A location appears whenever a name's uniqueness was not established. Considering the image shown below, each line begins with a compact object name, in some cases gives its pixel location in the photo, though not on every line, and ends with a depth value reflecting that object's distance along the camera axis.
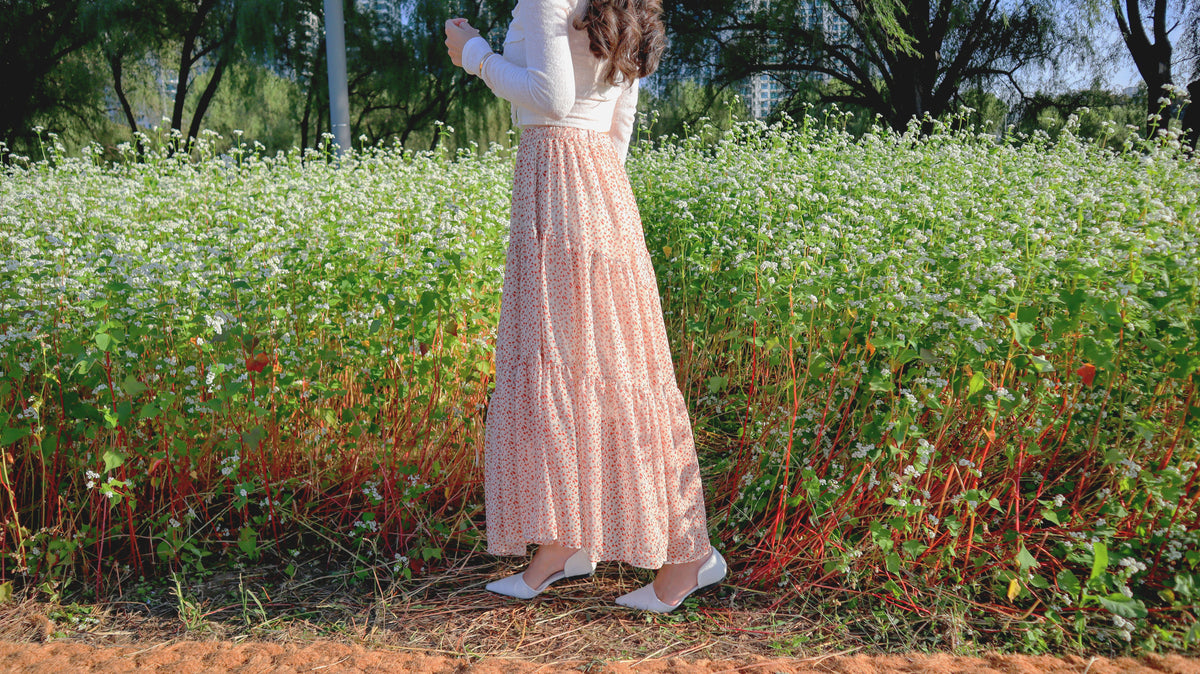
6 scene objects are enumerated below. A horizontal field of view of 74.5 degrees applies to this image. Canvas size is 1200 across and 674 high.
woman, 1.86
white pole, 7.09
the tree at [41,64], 11.96
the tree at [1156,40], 9.29
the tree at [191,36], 11.16
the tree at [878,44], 9.97
